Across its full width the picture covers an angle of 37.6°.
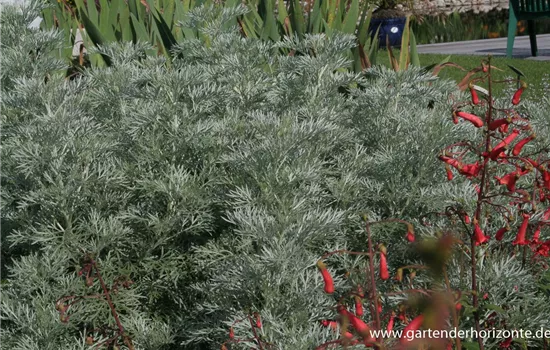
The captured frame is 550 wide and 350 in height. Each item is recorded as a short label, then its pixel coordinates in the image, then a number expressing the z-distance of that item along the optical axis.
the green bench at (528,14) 11.64
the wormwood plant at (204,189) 2.02
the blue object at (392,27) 13.98
